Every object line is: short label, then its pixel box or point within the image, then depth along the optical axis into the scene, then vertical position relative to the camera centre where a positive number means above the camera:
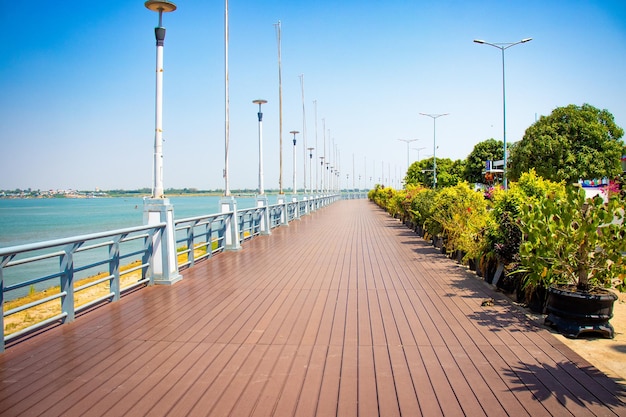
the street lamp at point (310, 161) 36.42 +3.18
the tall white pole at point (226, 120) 12.69 +2.20
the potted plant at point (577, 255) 4.59 -0.66
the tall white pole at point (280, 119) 24.36 +4.21
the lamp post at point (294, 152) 28.12 +2.89
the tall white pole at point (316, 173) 45.72 +2.24
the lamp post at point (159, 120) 7.59 +1.30
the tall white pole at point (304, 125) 36.94 +6.22
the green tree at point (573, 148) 36.50 +3.91
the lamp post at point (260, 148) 17.12 +1.86
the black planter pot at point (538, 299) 5.47 -1.31
